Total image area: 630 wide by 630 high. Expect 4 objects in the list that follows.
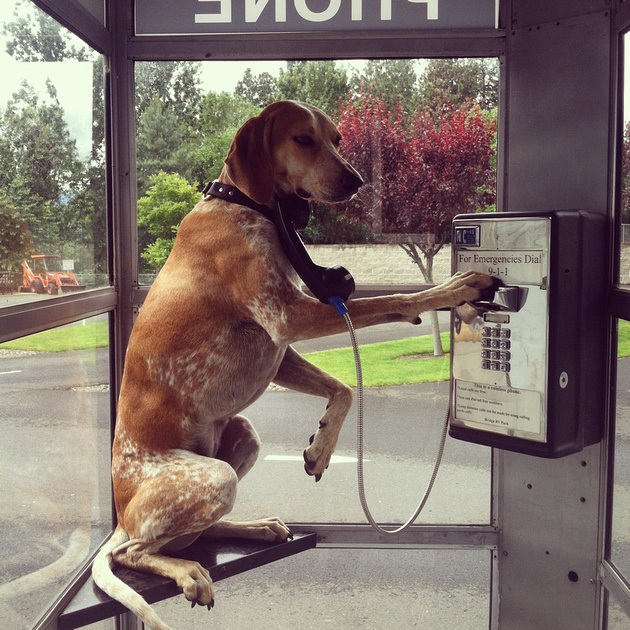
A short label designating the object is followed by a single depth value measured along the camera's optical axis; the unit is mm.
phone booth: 2104
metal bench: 1806
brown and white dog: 1851
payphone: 2080
